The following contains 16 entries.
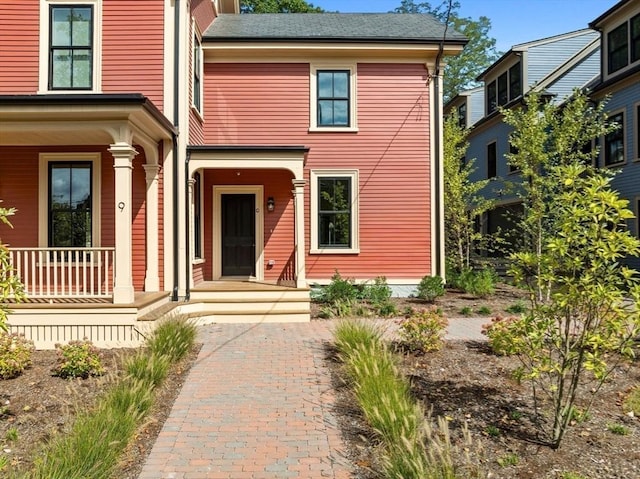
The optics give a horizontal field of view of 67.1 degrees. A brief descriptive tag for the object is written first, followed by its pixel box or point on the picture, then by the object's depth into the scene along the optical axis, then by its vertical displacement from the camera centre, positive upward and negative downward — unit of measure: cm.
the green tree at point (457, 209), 1430 +99
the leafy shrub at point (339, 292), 1109 -114
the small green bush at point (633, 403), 484 -167
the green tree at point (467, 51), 3797 +1563
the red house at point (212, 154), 782 +188
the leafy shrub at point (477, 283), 1241 -108
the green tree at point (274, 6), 2662 +1328
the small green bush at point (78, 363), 588 -147
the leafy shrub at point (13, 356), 589 -141
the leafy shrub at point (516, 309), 1027 -144
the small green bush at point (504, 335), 424 -113
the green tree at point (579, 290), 361 -37
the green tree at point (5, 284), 336 -28
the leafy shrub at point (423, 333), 675 -129
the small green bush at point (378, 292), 1103 -117
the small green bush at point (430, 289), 1145 -111
